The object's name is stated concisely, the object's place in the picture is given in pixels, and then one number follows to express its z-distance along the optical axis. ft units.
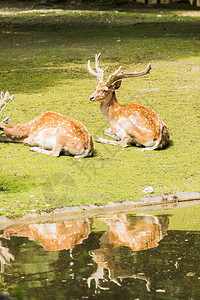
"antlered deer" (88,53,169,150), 62.54
